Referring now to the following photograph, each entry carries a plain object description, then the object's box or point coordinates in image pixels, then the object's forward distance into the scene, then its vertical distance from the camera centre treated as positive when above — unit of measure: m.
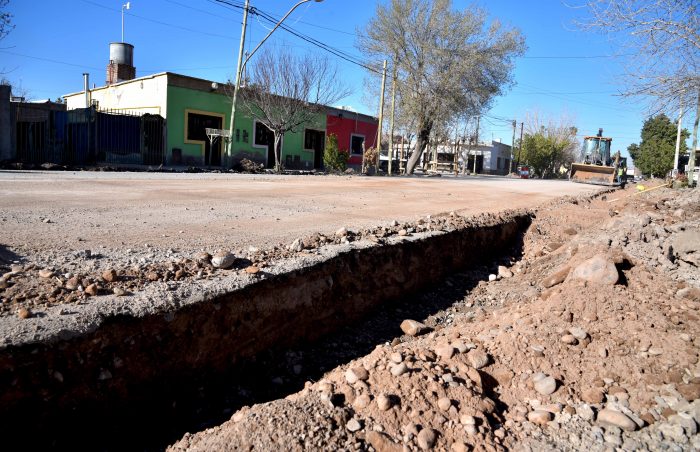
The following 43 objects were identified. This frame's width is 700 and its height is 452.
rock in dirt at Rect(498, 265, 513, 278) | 5.48 -1.04
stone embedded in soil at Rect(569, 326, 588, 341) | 2.89 -0.89
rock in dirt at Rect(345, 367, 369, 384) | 2.44 -1.03
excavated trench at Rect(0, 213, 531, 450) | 2.05 -1.08
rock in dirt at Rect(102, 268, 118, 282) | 2.72 -0.66
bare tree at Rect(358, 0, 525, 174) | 26.06 +6.57
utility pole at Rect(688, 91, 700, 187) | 16.91 +1.28
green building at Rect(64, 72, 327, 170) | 20.55 +2.22
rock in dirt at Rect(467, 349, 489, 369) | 2.70 -1.01
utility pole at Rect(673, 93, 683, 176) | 22.90 +1.55
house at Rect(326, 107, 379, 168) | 28.73 +2.74
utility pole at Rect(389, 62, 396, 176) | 24.93 +3.17
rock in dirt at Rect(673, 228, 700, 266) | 4.08 -0.47
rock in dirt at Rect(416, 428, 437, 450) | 1.98 -1.09
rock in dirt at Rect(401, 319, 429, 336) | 3.82 -1.20
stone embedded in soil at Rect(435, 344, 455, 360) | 2.76 -1.00
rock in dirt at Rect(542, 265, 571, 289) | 4.30 -0.83
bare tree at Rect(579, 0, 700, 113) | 8.56 +1.87
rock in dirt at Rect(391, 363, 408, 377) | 2.45 -0.99
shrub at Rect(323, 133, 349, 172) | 23.39 +0.79
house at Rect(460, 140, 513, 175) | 51.62 +2.47
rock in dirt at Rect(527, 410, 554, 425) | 2.22 -1.08
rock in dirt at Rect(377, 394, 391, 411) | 2.18 -1.03
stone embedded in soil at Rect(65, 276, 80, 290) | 2.54 -0.67
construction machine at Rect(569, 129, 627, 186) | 23.16 +1.16
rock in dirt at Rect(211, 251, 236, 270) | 3.17 -0.62
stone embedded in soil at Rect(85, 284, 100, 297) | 2.50 -0.68
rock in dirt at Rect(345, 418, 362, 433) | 2.05 -1.08
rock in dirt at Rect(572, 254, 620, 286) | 3.60 -0.65
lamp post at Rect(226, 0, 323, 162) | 19.89 +4.32
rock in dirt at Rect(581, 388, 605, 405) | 2.35 -1.03
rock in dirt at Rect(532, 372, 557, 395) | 2.43 -1.02
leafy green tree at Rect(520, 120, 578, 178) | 48.62 +3.12
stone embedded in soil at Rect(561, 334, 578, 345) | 2.85 -0.91
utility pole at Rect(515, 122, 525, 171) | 52.76 +4.09
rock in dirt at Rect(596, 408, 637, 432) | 2.14 -1.04
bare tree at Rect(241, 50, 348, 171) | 21.92 +3.04
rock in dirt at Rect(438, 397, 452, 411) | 2.22 -1.04
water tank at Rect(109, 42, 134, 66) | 25.86 +5.80
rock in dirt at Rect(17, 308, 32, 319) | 2.14 -0.71
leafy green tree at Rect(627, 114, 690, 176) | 39.91 +3.49
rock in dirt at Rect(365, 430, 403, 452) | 1.95 -1.09
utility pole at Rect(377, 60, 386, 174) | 25.05 +3.11
